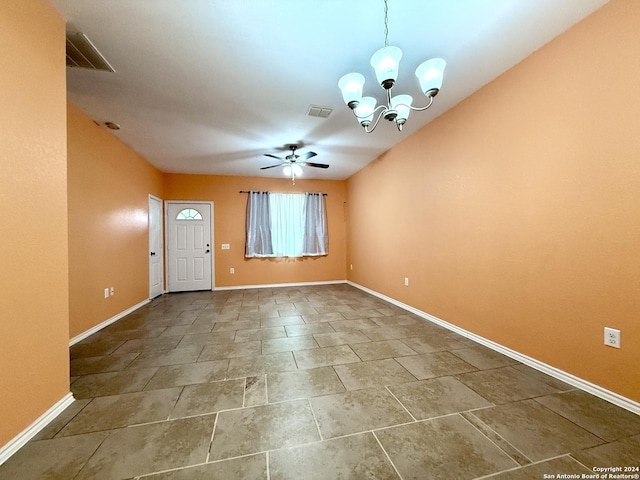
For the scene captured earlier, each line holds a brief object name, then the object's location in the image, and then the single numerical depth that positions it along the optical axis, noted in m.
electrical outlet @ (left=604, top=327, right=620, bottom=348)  1.59
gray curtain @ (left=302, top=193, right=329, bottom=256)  5.96
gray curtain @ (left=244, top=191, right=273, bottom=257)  5.64
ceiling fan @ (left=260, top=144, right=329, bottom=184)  3.91
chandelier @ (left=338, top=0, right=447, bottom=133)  1.53
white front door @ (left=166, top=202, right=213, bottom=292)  5.30
